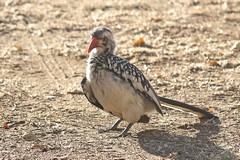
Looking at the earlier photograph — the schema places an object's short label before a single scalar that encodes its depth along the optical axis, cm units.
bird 1332
